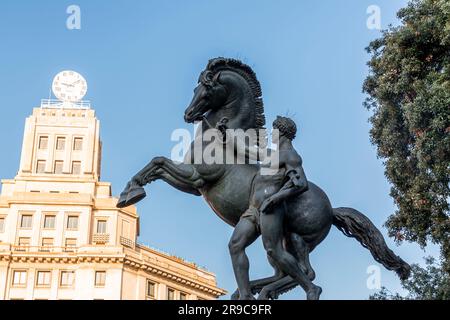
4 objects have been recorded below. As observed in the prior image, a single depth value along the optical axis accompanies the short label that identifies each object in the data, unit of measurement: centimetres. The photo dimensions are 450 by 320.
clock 9012
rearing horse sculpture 887
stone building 7212
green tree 1650
